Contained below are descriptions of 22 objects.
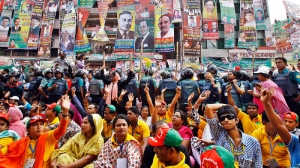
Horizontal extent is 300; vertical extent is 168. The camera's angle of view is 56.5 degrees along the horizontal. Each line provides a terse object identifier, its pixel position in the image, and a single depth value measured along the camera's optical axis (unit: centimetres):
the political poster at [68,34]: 2316
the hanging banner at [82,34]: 2317
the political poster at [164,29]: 2227
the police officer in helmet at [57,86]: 655
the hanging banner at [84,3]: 2427
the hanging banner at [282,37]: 1788
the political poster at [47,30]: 2612
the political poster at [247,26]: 2330
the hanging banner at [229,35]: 2416
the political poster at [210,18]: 2362
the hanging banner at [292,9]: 1508
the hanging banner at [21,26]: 2577
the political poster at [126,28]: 2259
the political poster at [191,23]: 2302
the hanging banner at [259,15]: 2376
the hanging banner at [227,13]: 2400
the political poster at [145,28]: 2295
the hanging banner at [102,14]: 2313
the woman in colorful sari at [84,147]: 338
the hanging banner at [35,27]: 2589
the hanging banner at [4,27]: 2662
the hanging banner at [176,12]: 2295
